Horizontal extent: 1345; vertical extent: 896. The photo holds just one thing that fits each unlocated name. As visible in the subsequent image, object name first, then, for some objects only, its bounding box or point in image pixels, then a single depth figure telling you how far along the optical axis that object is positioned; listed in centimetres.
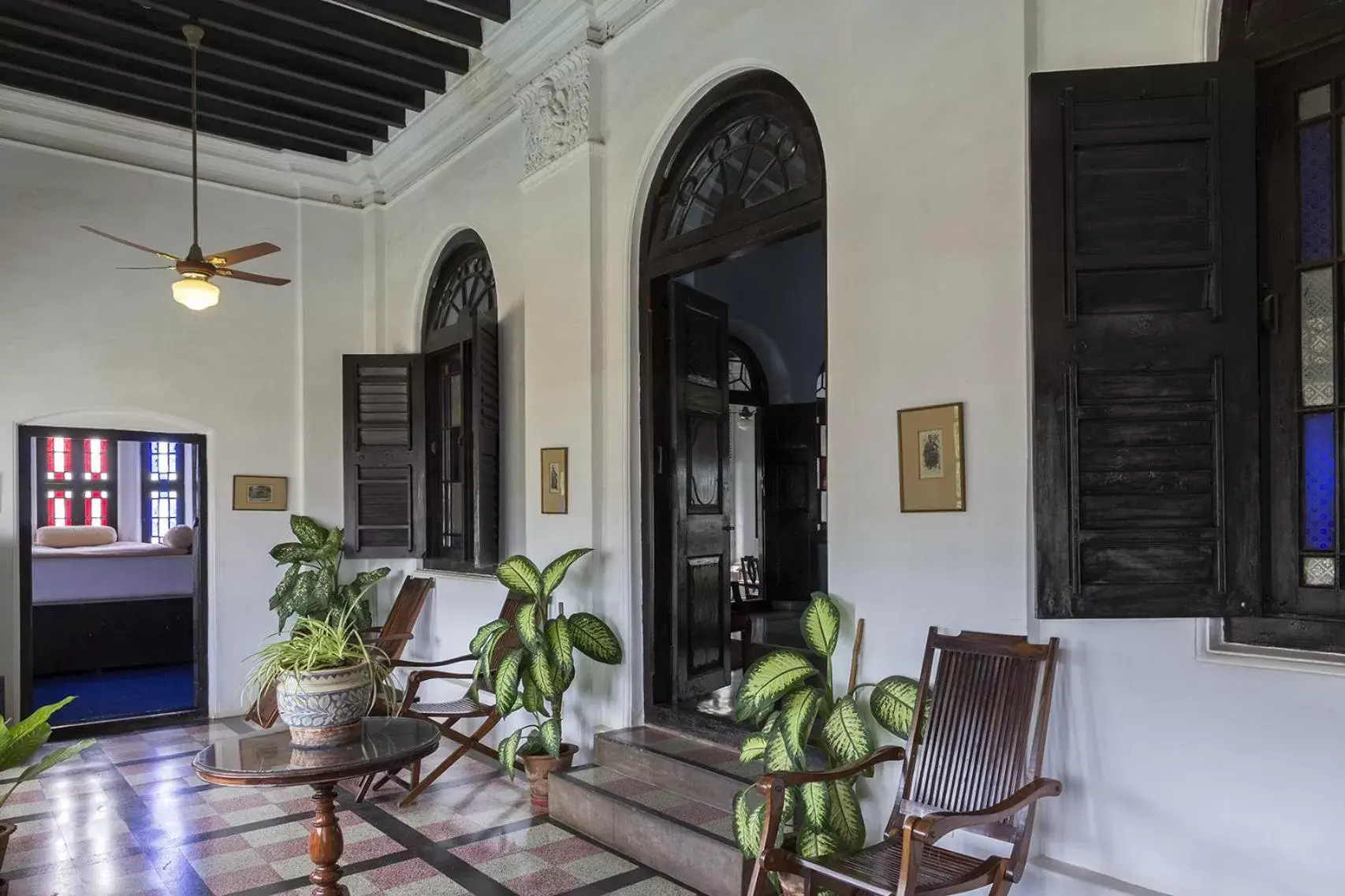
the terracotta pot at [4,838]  349
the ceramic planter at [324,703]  326
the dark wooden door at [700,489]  531
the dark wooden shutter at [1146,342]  275
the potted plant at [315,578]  738
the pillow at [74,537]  1033
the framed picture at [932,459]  336
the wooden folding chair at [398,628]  657
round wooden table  304
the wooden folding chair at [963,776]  276
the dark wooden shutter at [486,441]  617
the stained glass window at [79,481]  1125
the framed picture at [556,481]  554
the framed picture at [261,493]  769
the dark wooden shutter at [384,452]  743
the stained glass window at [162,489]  1174
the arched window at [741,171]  433
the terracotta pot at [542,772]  503
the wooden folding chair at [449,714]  524
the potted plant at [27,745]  358
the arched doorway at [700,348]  450
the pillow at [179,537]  1059
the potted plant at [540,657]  487
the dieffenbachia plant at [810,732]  327
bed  952
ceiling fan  547
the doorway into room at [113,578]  737
